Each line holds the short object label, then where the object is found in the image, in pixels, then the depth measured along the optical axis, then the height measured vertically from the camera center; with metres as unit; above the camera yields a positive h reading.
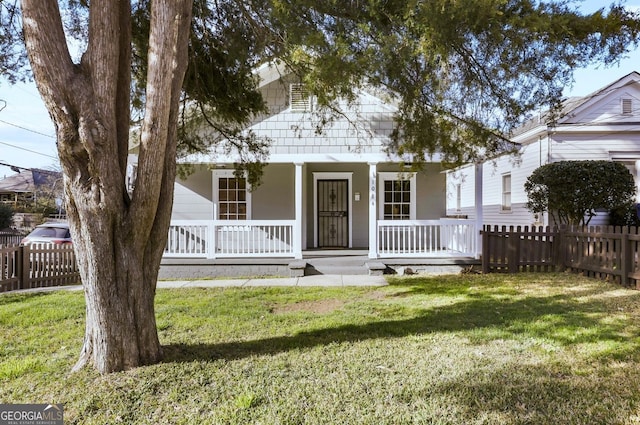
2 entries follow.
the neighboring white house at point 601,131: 12.96 +2.86
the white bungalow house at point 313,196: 10.48 +0.76
